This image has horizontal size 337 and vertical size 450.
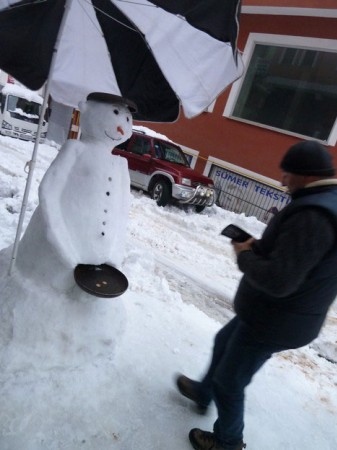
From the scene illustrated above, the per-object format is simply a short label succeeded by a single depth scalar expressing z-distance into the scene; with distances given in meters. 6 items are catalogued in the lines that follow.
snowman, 2.33
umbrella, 2.31
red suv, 9.31
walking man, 1.62
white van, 13.47
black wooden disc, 2.14
